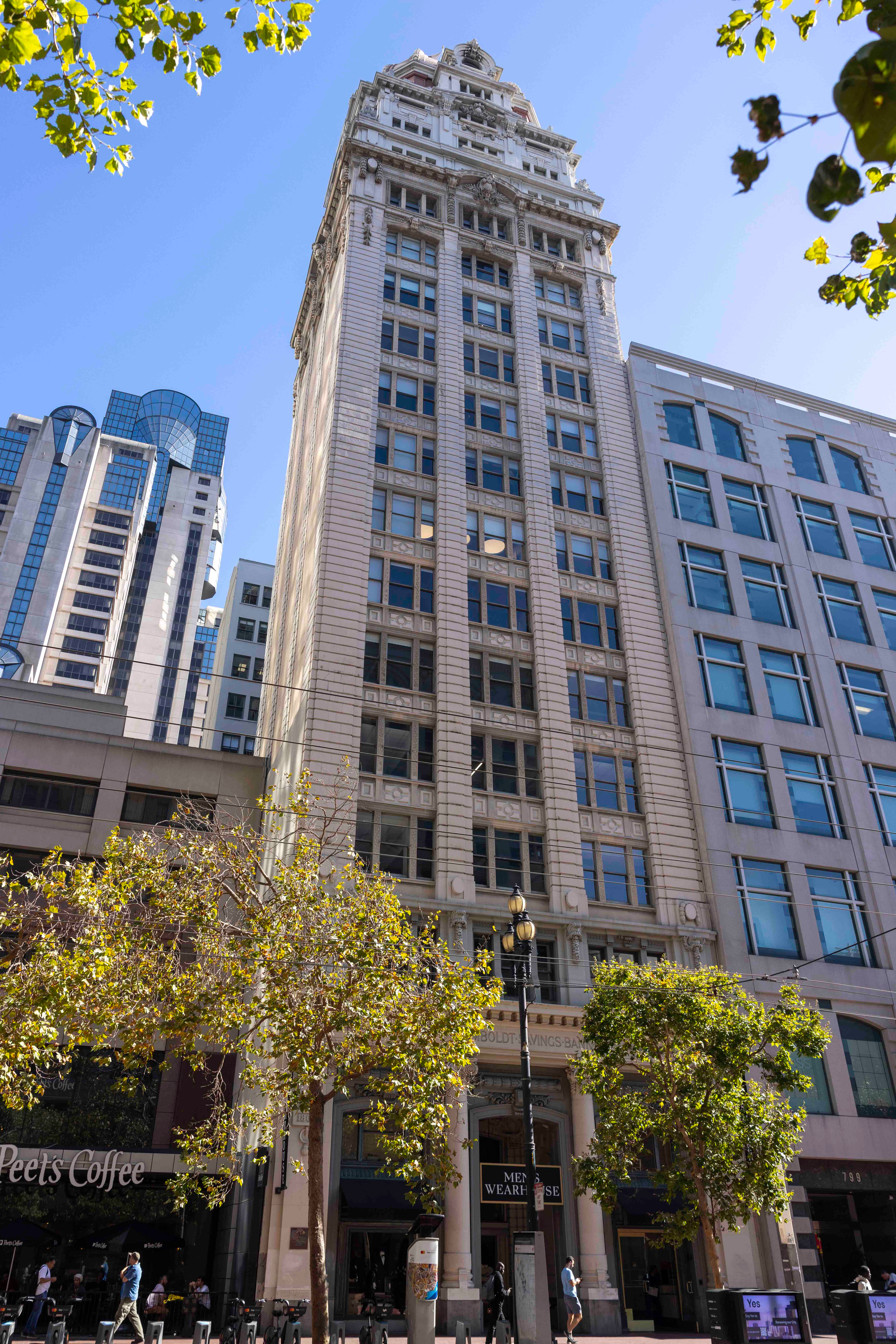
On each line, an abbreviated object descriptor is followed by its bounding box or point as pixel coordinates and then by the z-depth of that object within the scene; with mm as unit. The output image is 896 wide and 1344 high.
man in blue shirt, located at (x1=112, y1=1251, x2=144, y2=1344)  18422
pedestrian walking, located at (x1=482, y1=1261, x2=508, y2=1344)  24516
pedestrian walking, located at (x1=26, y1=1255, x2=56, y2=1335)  21266
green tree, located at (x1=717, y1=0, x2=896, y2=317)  4086
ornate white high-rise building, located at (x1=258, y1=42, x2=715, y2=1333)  31000
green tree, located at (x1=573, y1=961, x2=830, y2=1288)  23281
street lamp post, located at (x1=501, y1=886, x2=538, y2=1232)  20016
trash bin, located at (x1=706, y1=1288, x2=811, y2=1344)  17781
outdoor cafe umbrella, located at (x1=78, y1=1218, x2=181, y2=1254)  27594
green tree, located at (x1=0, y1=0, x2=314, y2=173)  9109
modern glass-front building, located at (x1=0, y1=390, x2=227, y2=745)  111250
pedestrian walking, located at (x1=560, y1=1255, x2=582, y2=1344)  22969
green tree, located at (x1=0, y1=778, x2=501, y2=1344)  18062
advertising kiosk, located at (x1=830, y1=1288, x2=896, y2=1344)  17109
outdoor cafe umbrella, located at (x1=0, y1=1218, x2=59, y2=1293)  27047
